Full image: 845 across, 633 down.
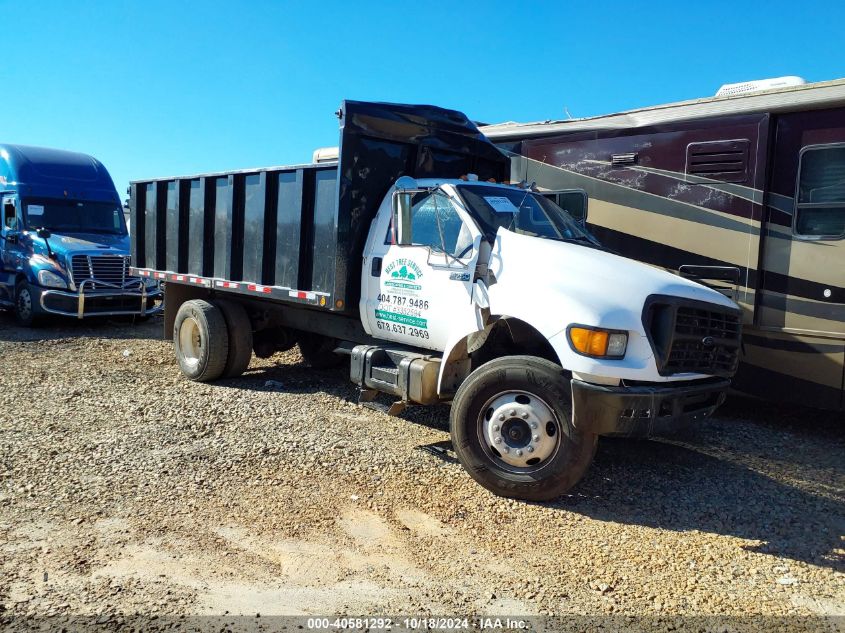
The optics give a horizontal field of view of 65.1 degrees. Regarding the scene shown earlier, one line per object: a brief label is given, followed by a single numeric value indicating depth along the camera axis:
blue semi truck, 12.31
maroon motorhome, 6.20
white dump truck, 4.51
